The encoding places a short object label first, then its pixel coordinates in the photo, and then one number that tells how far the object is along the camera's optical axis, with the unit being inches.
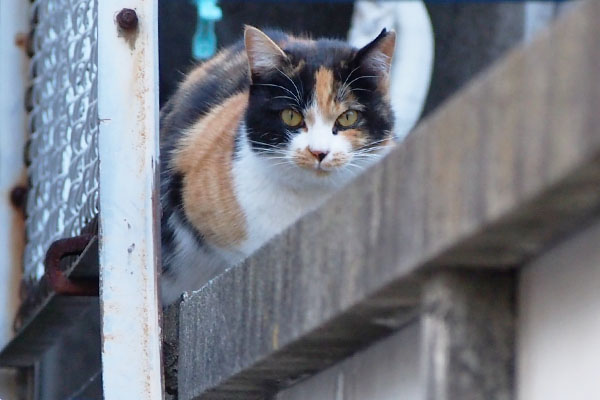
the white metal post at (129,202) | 144.1
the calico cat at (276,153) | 219.6
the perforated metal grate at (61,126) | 175.3
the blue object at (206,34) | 335.3
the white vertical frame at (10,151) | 211.5
